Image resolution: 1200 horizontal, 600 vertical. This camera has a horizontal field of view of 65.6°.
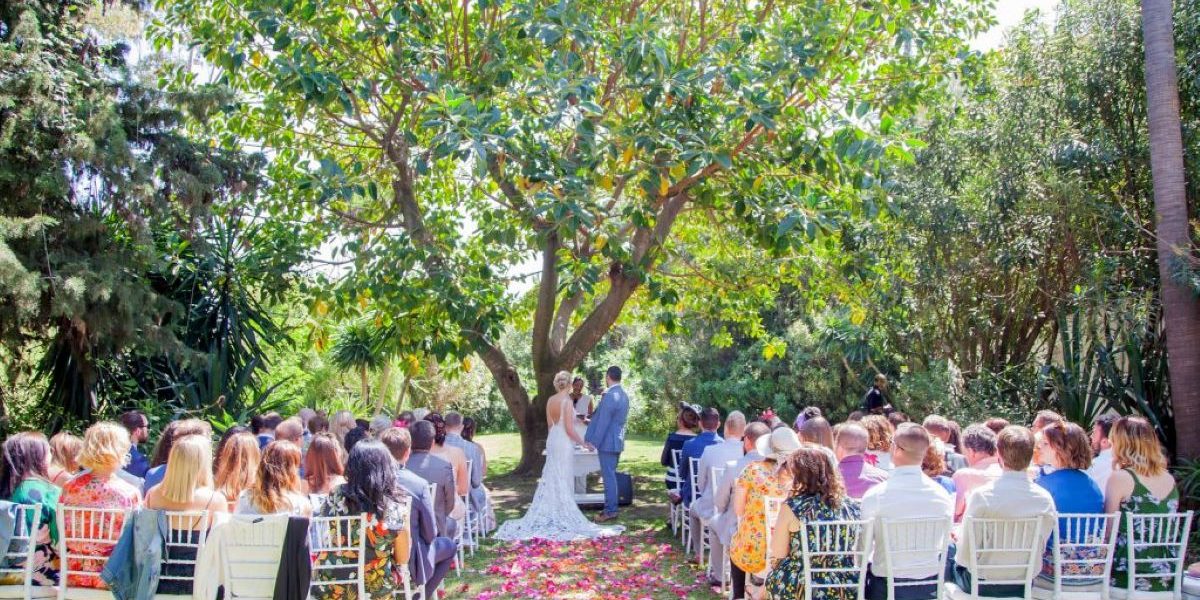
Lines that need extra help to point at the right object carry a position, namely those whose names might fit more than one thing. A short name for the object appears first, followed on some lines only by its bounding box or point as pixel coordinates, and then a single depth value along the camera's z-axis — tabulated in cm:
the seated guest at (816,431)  533
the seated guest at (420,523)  507
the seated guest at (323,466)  498
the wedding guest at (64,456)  532
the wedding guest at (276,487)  446
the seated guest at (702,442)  786
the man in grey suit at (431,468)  614
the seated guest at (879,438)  638
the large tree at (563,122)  792
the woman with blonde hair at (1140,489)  486
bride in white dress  891
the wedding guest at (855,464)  540
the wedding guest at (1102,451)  575
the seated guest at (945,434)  656
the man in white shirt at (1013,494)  459
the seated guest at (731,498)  572
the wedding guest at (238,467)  479
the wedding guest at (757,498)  500
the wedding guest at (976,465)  540
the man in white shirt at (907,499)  449
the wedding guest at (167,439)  545
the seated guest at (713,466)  665
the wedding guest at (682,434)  877
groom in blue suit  963
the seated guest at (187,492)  445
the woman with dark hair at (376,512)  450
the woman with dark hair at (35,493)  490
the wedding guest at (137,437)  663
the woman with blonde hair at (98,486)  476
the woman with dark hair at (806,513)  435
